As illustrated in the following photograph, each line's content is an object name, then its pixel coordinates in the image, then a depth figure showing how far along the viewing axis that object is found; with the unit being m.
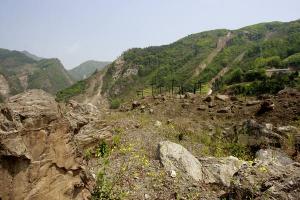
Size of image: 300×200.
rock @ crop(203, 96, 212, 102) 14.45
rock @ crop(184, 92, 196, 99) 16.08
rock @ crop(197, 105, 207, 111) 13.15
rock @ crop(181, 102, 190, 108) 13.93
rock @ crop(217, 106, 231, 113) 12.53
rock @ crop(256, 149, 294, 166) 5.31
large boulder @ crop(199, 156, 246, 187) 4.89
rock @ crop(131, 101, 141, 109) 15.46
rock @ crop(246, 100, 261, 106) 13.12
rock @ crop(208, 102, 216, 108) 13.46
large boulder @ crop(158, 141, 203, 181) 4.86
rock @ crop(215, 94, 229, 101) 14.60
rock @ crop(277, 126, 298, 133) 8.26
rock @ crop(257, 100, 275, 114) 11.57
